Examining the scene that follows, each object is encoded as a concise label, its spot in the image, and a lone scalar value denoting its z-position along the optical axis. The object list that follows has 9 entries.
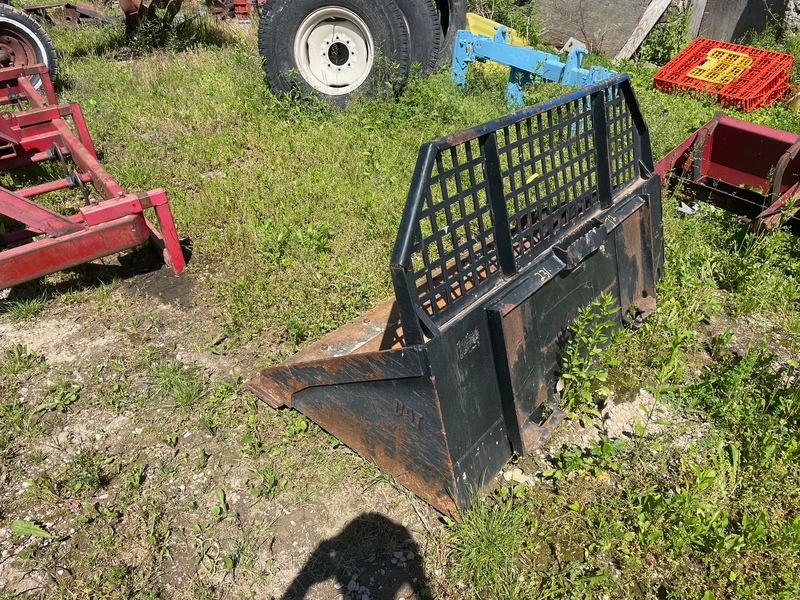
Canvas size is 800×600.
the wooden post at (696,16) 8.53
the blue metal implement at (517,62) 5.80
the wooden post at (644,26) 8.38
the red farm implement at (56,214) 3.35
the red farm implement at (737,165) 4.32
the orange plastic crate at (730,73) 6.65
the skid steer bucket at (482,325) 2.10
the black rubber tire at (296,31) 5.98
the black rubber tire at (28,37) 6.07
